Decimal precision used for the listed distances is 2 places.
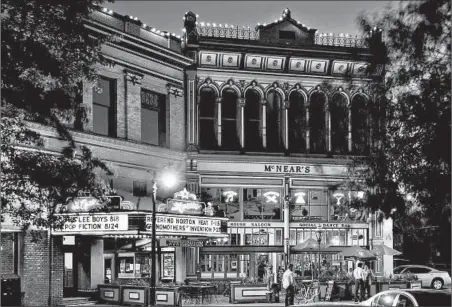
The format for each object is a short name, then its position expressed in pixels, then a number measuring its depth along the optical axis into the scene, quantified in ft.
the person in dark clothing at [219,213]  116.24
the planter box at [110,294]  106.11
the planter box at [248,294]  108.27
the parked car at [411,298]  60.29
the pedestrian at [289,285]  100.01
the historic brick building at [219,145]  117.60
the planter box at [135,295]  103.04
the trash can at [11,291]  91.40
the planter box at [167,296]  100.58
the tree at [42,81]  61.00
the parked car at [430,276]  148.46
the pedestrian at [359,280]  110.22
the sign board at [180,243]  121.75
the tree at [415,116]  55.88
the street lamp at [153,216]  88.43
